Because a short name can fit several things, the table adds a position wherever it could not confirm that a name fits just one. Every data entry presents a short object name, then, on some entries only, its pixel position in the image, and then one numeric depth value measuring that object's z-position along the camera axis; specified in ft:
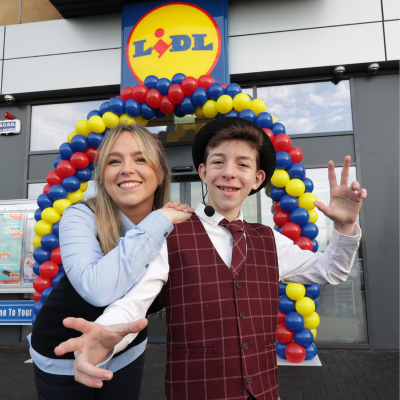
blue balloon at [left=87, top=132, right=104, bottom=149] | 13.42
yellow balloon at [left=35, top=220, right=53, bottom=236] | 13.37
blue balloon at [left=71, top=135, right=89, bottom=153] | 13.43
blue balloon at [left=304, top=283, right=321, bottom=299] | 12.42
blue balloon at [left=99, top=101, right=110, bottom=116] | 13.47
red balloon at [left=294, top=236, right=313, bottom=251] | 11.81
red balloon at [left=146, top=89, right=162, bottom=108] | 12.82
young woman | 4.05
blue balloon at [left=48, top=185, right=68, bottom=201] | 13.28
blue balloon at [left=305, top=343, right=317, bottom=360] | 12.82
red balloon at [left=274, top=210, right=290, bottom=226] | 12.58
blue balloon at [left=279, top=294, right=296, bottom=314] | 12.21
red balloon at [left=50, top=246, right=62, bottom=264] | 12.94
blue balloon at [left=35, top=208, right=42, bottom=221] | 13.99
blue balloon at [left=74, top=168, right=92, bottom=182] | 13.74
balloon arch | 12.24
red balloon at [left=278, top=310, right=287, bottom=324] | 12.40
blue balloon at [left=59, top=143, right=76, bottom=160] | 13.56
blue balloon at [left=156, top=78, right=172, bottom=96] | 12.87
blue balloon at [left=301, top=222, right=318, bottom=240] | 12.24
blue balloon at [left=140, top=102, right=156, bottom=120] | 13.14
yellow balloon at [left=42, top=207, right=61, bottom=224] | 13.29
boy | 4.06
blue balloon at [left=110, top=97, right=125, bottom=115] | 13.17
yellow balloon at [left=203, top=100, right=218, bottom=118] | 12.52
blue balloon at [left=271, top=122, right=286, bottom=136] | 12.51
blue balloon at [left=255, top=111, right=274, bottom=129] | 12.30
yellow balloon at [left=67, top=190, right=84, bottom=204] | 13.72
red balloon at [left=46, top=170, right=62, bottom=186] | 13.50
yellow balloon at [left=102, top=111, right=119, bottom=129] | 13.25
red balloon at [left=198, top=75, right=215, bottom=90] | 12.76
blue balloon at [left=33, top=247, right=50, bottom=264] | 13.19
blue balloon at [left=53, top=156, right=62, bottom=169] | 13.88
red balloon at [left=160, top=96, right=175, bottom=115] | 12.84
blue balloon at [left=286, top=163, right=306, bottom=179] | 12.36
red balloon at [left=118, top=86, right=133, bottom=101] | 13.37
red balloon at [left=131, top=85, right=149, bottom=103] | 13.03
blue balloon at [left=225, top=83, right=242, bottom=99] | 12.49
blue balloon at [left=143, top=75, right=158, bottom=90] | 13.24
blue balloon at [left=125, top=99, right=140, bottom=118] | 12.98
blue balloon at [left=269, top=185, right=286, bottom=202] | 12.66
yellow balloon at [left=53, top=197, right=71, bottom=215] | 13.21
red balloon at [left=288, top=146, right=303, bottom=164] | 12.65
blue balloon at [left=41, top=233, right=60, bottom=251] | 13.08
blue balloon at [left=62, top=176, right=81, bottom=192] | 13.35
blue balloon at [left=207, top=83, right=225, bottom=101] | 12.51
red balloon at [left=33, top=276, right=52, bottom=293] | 12.94
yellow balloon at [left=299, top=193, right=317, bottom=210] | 12.31
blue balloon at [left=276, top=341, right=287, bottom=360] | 12.80
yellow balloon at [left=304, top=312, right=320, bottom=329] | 12.43
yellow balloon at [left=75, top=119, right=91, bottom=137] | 13.56
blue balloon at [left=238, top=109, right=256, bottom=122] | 12.07
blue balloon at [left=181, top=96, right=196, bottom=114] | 12.74
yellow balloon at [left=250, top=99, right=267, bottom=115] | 12.52
